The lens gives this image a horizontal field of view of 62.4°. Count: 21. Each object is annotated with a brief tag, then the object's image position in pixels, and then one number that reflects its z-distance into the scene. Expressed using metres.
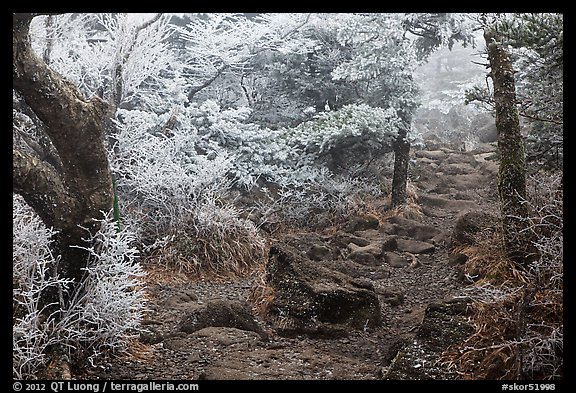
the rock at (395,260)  5.57
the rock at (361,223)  6.61
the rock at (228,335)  3.43
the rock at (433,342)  2.62
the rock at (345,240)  6.02
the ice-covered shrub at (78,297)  2.82
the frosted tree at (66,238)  2.71
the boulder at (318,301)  3.83
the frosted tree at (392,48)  6.38
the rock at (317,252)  5.32
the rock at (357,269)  5.08
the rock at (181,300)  4.28
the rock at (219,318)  3.68
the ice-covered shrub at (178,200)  5.41
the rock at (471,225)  5.17
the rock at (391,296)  4.53
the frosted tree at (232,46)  7.17
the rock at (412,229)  6.28
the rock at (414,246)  5.82
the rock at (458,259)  4.97
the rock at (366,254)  5.57
